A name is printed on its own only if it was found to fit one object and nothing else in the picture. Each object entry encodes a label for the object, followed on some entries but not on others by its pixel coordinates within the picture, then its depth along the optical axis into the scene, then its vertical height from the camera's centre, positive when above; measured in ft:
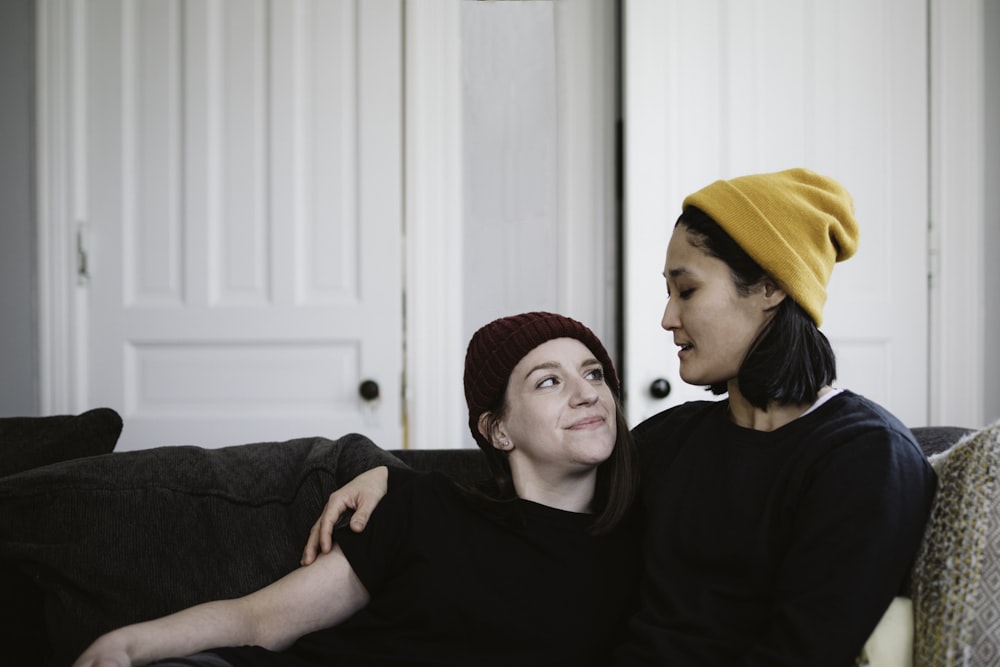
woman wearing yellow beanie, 3.43 -0.68
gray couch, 4.79 -1.22
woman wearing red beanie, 4.43 -1.31
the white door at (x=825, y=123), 8.41 +1.98
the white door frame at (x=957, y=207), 8.53 +1.16
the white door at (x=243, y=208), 8.55 +1.16
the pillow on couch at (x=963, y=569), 3.31 -0.99
